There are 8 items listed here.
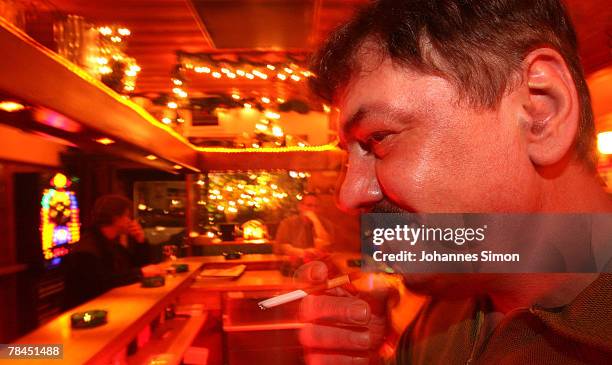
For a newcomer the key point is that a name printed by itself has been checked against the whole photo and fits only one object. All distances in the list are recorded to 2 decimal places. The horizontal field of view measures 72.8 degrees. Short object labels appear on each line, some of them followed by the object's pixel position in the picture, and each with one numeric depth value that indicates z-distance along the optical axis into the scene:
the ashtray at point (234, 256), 1.93
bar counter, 1.16
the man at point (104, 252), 2.00
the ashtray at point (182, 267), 2.19
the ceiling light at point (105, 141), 1.78
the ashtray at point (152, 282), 2.02
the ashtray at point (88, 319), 1.29
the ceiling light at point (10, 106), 1.13
